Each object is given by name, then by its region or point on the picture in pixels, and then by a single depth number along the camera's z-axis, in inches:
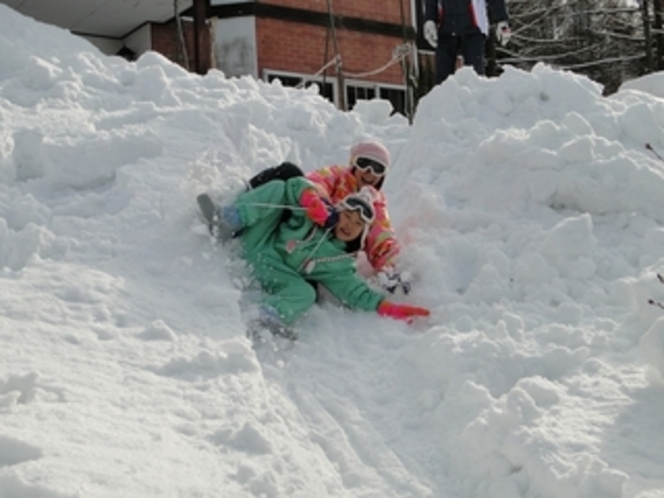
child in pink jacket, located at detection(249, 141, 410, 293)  186.9
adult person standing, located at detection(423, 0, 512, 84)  291.7
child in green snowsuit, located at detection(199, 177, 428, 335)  177.6
